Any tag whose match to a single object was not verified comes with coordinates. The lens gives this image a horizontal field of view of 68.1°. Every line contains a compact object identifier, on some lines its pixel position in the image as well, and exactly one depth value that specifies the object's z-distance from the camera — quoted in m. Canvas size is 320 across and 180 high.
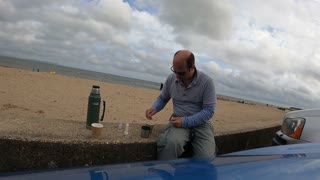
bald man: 2.39
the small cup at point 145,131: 2.61
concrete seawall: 1.98
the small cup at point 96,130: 2.29
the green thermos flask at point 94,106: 2.44
